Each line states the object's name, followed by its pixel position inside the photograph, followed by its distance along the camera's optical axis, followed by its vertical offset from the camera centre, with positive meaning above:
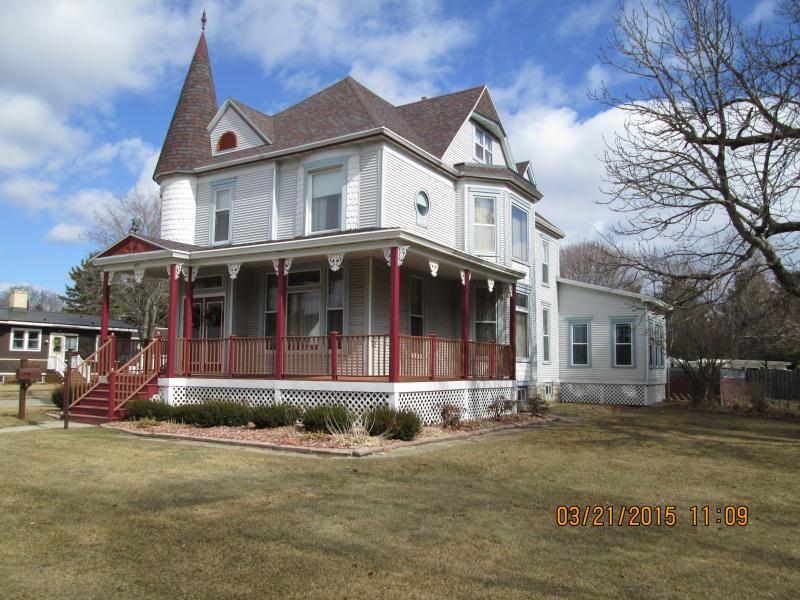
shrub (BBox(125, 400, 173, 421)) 15.09 -1.17
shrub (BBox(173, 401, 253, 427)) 14.26 -1.19
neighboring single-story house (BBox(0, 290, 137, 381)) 38.25 +1.63
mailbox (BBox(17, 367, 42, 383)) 14.91 -0.33
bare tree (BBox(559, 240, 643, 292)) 49.16 +8.29
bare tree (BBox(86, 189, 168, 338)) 32.56 +3.64
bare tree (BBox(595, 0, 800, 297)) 13.49 +4.63
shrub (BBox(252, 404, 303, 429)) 13.92 -1.19
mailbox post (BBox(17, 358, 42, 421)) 14.97 -0.40
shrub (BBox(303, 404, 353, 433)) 12.72 -1.15
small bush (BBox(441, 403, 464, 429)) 14.53 -1.22
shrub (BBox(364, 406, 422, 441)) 12.66 -1.21
